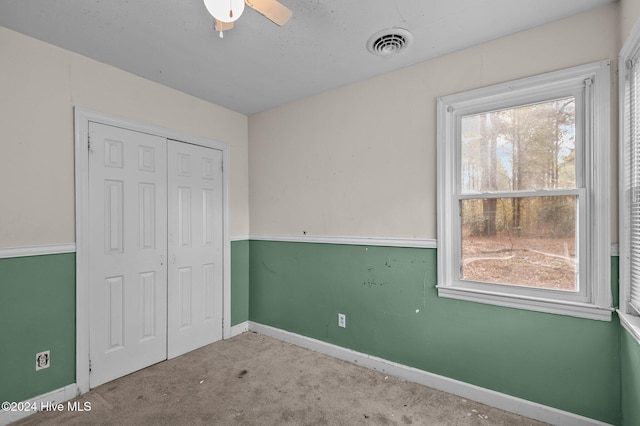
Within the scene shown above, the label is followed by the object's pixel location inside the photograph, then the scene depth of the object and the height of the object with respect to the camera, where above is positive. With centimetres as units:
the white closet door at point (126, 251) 236 -31
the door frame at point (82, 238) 225 -19
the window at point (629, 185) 156 +14
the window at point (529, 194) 179 +12
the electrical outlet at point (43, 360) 208 -99
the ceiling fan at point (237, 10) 120 +84
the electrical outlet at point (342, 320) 279 -97
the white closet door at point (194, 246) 285 -33
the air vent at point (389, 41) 199 +114
